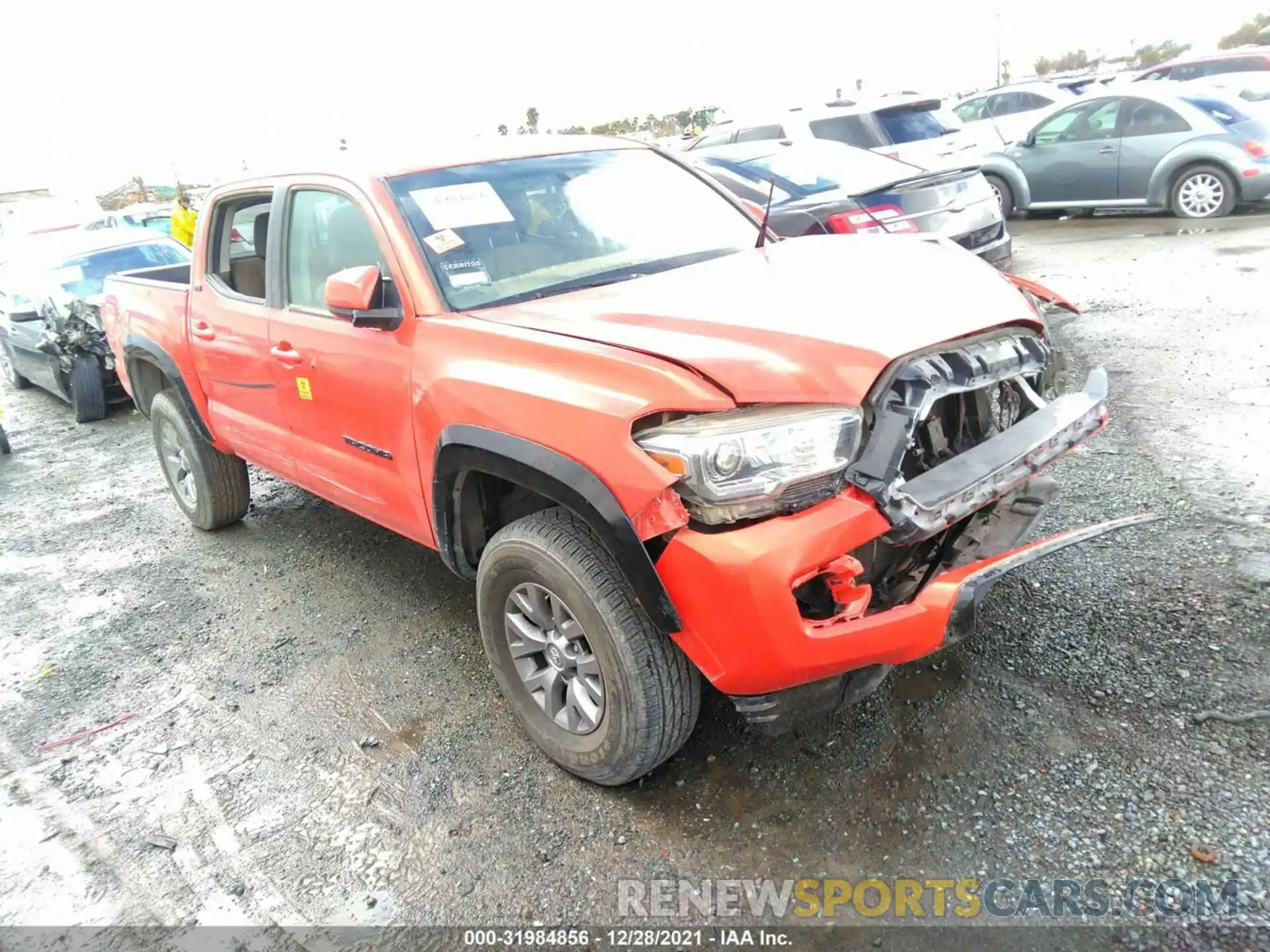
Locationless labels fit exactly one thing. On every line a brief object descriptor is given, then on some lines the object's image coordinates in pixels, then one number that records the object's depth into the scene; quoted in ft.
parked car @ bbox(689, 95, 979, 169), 35.35
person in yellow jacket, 37.01
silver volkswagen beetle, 32.24
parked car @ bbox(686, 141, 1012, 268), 21.07
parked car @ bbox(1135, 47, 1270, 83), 53.47
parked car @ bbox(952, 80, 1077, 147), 47.28
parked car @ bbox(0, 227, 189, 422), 27.14
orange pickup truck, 7.21
